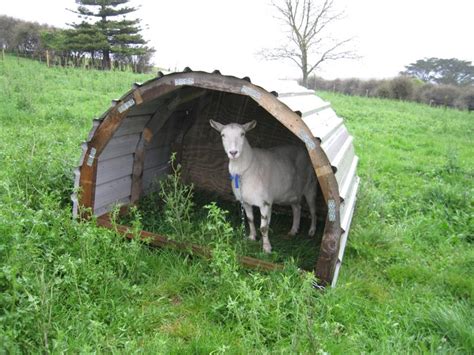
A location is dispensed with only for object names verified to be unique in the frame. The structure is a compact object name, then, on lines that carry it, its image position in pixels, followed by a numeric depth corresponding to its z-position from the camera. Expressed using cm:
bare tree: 2922
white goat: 500
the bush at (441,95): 3062
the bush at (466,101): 2894
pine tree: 3703
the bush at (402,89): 3144
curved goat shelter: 407
